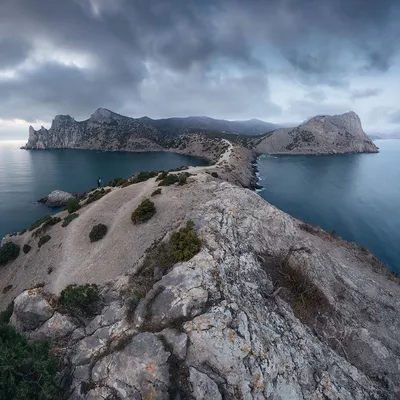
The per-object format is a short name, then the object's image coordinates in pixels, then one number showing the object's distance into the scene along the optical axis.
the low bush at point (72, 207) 48.99
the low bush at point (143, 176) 55.01
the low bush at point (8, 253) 40.97
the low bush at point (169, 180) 44.91
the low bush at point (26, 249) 40.94
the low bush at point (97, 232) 34.84
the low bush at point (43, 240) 40.00
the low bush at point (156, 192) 41.38
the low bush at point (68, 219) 42.28
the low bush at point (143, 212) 34.59
